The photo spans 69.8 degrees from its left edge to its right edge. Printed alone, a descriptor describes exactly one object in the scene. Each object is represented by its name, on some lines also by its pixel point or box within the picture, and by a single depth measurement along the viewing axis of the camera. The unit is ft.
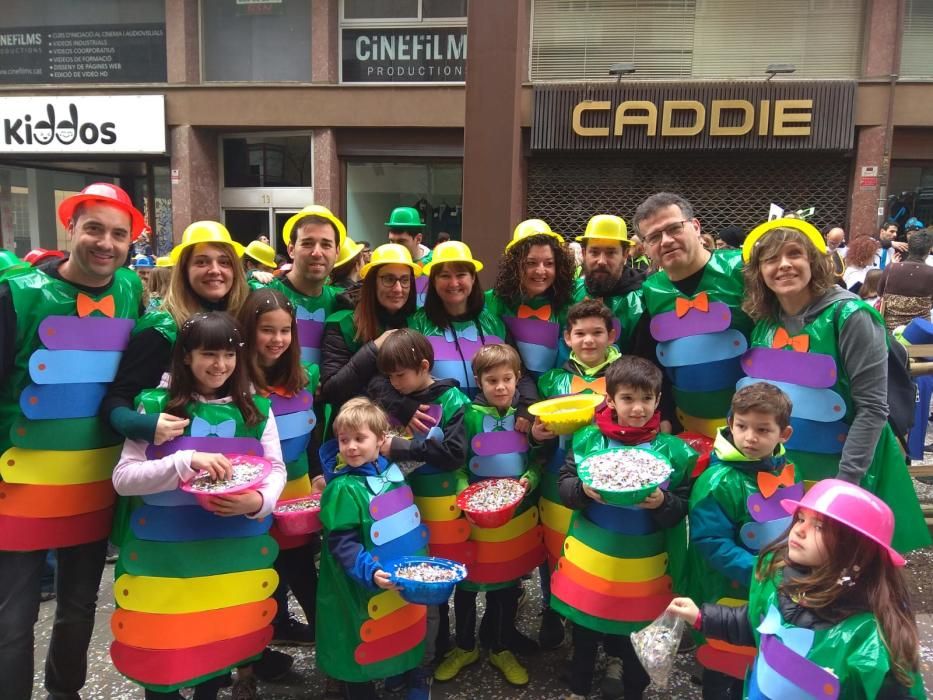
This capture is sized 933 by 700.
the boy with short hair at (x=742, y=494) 7.75
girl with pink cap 5.68
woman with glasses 10.93
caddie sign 38.68
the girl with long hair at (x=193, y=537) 7.84
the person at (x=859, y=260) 27.09
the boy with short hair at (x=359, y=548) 8.37
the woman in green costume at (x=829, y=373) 8.09
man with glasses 9.60
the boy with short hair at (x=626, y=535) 8.68
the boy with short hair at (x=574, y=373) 10.05
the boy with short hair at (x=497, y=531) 9.93
